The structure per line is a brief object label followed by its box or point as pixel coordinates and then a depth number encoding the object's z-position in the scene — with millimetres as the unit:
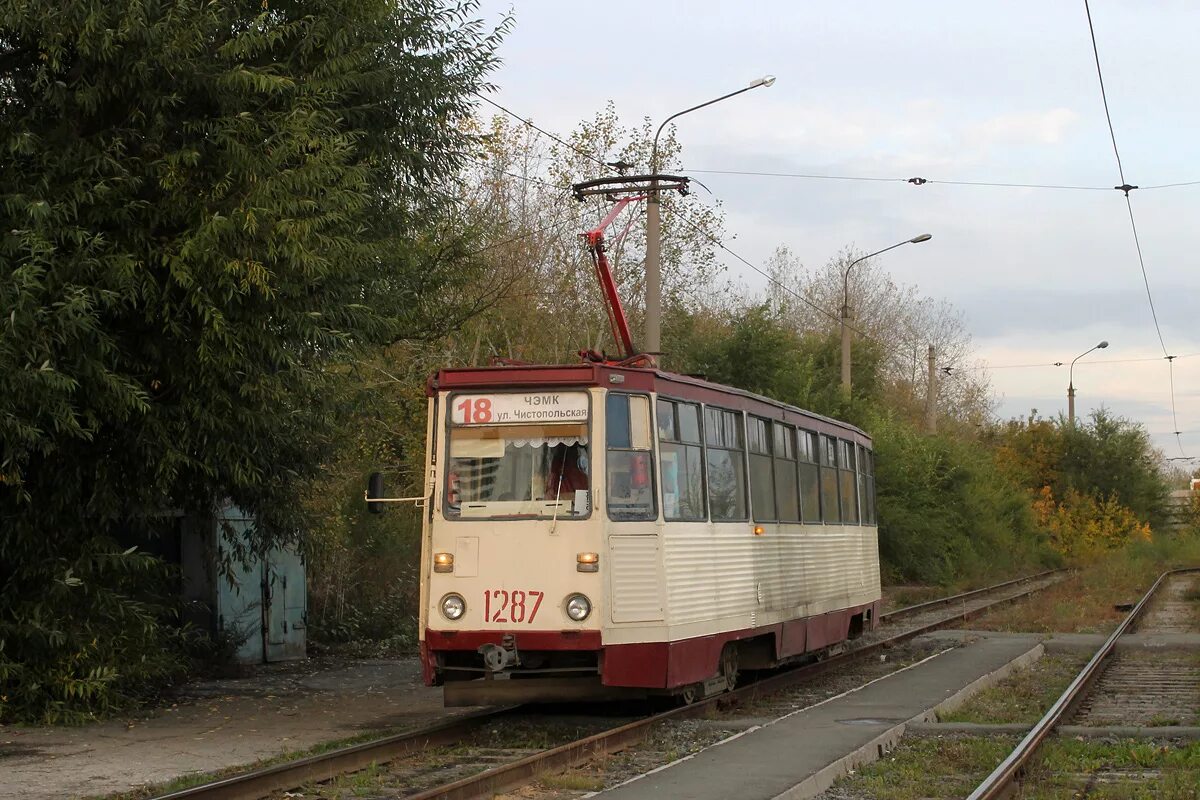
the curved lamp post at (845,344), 33312
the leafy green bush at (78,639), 12336
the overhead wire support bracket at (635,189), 17612
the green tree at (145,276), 11195
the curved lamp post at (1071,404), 61094
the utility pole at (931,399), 46062
